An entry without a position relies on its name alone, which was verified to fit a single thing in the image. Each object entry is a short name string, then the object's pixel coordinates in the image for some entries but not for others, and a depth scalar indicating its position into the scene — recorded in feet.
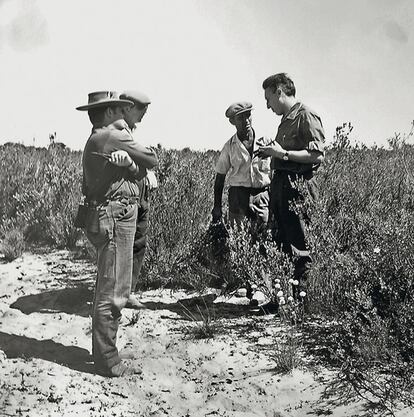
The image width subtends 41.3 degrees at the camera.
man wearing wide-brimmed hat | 12.12
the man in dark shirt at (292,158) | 15.01
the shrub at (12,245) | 22.58
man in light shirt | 17.02
